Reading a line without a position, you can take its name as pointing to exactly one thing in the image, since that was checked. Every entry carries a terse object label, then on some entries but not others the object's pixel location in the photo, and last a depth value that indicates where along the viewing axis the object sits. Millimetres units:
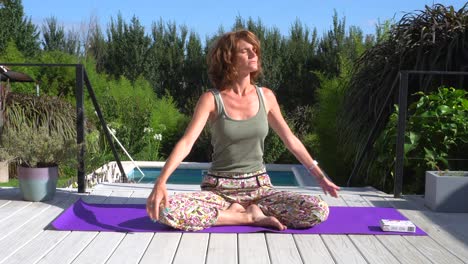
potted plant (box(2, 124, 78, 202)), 3674
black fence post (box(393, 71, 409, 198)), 3979
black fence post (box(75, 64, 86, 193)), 3965
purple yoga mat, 3004
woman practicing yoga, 2994
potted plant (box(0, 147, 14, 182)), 3695
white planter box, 3604
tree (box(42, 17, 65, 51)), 17547
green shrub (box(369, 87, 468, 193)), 4320
